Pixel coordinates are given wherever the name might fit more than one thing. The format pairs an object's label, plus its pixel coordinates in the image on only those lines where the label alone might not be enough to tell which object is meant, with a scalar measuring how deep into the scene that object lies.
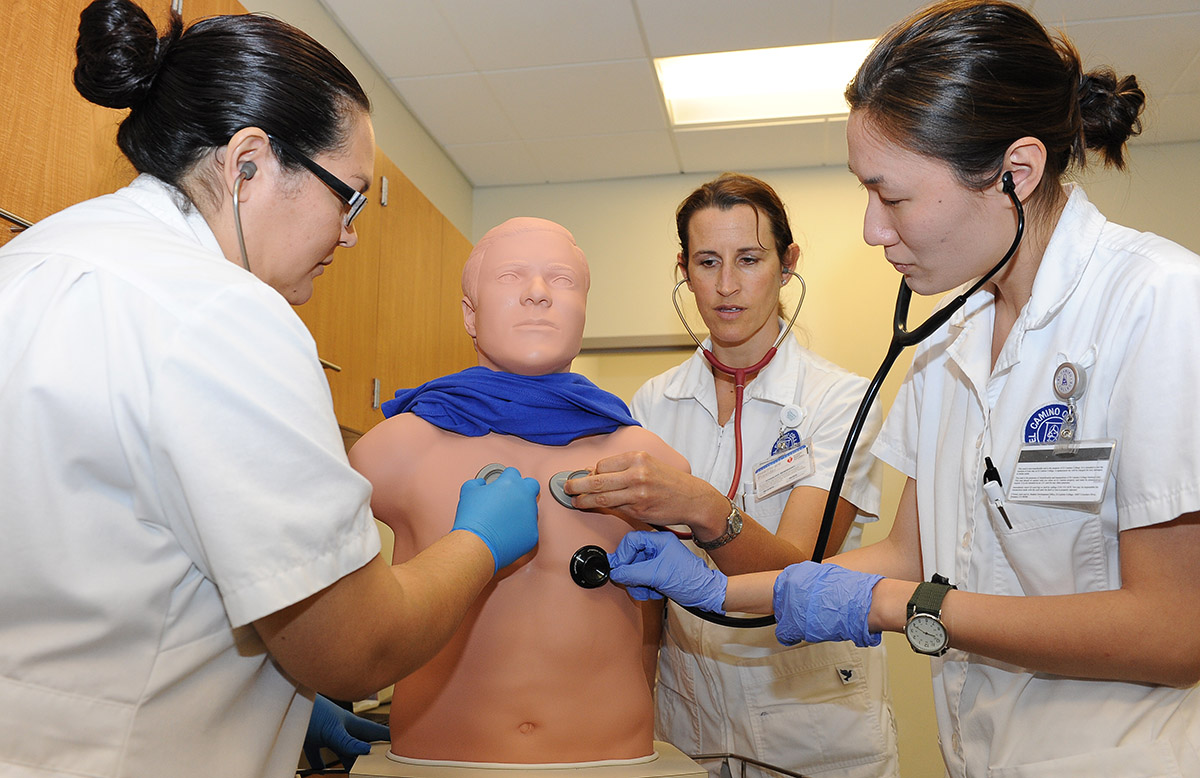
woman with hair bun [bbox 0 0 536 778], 0.75
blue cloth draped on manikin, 1.34
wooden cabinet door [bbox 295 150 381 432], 2.33
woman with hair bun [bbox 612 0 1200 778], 1.00
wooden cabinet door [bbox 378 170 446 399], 2.75
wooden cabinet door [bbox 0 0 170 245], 1.37
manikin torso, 1.23
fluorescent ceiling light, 3.34
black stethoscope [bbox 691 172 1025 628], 1.17
